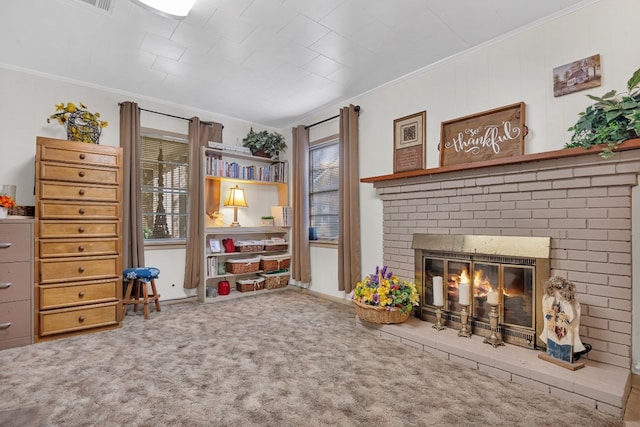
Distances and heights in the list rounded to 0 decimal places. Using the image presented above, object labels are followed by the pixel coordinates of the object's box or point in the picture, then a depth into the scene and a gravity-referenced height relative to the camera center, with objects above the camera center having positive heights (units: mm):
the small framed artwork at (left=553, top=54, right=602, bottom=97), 2121 +982
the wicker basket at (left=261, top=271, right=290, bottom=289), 4454 -936
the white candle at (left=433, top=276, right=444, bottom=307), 2637 -665
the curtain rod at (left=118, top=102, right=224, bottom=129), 3817 +1328
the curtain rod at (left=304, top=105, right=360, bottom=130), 3709 +1302
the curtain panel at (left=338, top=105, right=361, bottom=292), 3650 +131
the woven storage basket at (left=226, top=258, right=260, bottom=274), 4176 -672
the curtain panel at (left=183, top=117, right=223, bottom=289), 4000 +25
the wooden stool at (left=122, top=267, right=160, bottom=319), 3266 -715
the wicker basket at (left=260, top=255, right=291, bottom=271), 4422 -671
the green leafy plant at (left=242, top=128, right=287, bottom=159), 4566 +1106
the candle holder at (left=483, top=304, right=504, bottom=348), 2237 -849
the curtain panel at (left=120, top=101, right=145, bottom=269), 3531 +329
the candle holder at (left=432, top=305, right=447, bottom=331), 2581 -904
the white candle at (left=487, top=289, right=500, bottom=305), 2275 -616
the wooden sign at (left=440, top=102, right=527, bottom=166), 2449 +672
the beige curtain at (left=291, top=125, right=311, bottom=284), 4375 +115
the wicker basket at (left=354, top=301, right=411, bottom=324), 2670 -874
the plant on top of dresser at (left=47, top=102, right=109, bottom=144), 2957 +926
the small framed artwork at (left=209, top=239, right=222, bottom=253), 4160 -396
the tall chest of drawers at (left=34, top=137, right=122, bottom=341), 2682 -186
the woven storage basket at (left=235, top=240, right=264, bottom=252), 4312 -413
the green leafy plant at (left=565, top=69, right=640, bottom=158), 1805 +577
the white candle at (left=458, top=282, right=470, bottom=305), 2434 -620
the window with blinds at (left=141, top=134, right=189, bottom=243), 3918 +400
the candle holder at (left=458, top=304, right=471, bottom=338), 2426 -875
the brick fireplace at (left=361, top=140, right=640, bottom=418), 1868 -14
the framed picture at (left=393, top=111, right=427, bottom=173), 3107 +763
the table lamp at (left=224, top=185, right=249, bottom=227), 4304 +233
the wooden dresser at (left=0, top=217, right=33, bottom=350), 2512 -526
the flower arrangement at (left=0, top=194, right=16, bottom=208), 2563 +144
